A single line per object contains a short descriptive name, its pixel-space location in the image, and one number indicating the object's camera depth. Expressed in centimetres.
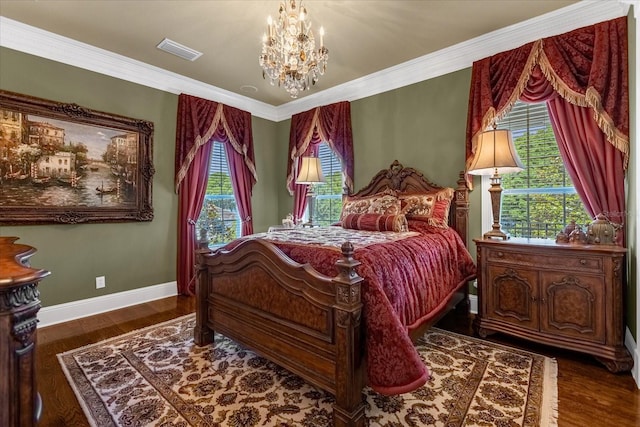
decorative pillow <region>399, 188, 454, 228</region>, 309
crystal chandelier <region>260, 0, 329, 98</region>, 215
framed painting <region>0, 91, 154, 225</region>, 282
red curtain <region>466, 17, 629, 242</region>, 235
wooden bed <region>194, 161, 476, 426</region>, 154
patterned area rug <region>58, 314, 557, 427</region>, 165
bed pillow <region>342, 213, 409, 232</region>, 283
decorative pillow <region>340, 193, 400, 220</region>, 302
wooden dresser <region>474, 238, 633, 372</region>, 207
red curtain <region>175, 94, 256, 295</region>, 396
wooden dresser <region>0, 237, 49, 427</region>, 91
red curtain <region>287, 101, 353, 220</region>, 420
